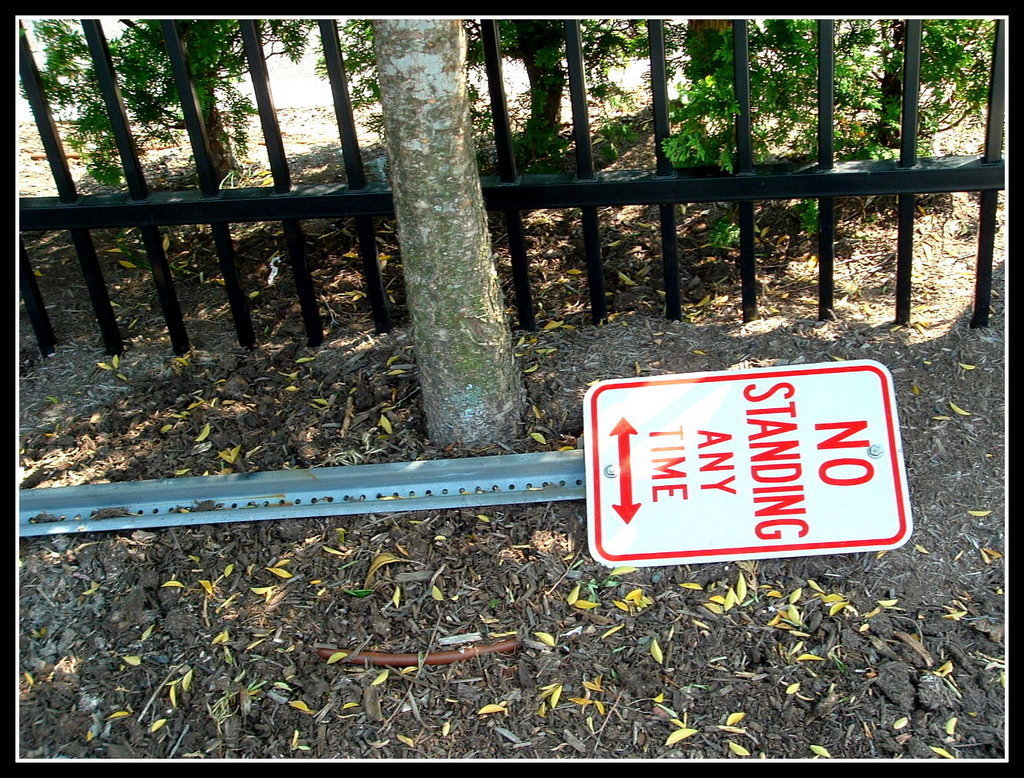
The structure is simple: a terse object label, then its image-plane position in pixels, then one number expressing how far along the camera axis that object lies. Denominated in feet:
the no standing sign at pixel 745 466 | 9.27
